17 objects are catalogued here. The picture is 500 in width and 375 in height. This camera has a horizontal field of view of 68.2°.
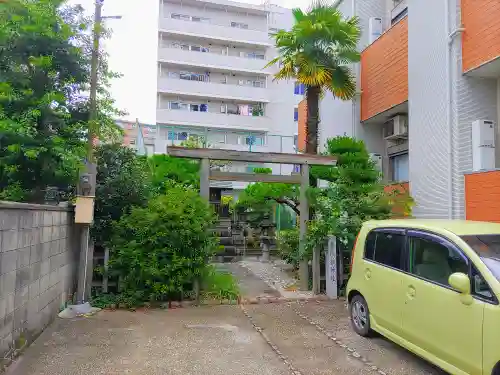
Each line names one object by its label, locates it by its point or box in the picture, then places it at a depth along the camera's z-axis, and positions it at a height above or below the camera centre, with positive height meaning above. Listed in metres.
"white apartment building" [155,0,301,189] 25.41 +9.72
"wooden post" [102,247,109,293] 6.67 -1.27
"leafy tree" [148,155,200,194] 9.88 +1.10
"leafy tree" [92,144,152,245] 6.99 +0.39
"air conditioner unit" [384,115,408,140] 10.31 +2.41
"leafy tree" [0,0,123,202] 5.49 +1.69
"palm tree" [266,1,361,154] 9.58 +4.25
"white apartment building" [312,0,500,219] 7.42 +2.84
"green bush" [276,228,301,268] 9.10 -0.91
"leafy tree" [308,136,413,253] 7.21 +0.25
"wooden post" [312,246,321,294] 7.40 -1.15
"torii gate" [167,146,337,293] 7.43 +0.91
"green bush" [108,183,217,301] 6.36 -0.71
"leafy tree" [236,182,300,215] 10.41 +0.50
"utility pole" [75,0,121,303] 5.96 +0.27
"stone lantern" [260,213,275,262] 12.96 -0.96
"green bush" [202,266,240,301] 6.88 -1.47
